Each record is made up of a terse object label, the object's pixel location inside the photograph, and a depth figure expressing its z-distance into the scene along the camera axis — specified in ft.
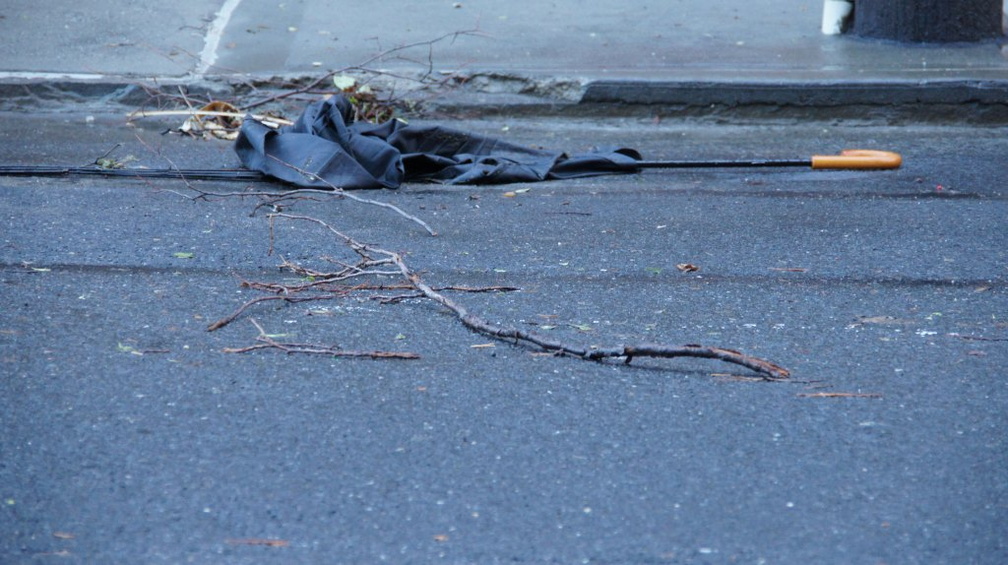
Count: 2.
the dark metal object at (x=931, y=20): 48.03
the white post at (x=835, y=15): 49.78
